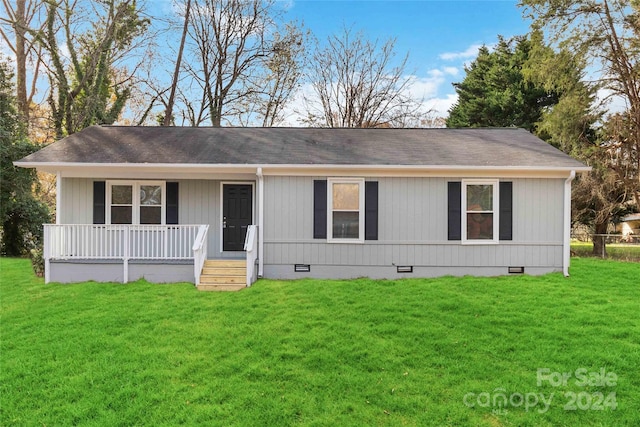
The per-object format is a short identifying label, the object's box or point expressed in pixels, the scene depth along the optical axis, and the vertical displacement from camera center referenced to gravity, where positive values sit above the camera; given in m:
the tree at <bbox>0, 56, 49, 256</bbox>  12.78 +0.93
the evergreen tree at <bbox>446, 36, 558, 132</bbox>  20.75 +7.09
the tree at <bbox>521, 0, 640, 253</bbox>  14.10 +5.88
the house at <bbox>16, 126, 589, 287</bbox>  8.18 -0.09
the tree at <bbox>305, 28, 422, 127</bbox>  21.27 +7.45
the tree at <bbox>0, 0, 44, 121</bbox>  16.78 +7.98
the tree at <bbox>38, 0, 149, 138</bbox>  16.47 +6.80
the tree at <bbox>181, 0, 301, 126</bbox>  19.92 +8.72
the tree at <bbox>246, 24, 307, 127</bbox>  20.47 +8.00
